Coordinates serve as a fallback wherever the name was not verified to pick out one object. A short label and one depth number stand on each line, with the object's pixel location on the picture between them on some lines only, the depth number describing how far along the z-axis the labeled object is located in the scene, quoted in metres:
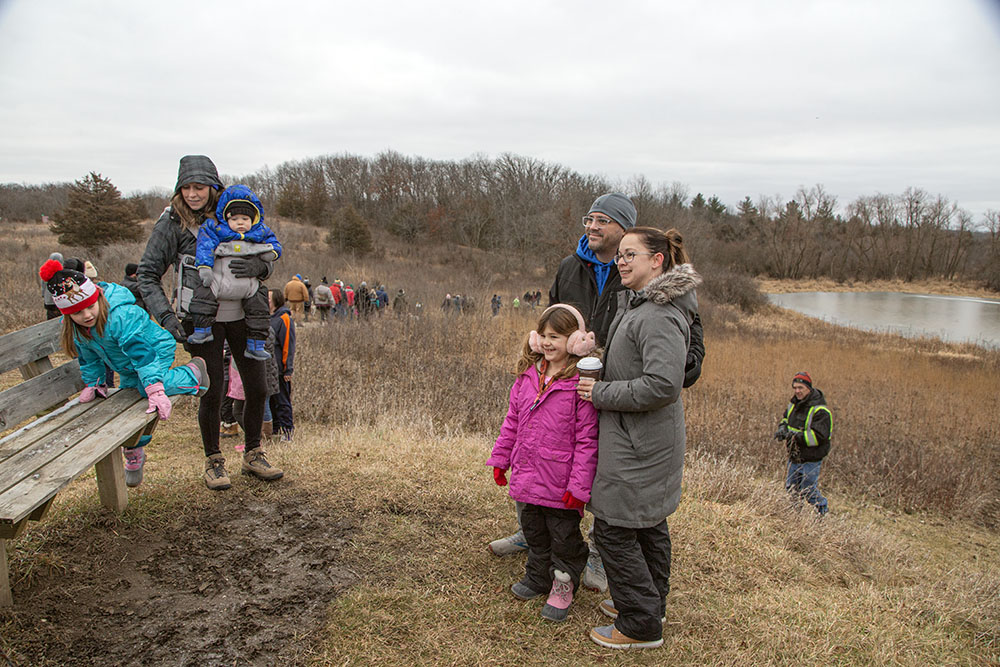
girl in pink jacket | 2.66
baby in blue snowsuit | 3.31
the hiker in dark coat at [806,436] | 6.25
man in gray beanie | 3.02
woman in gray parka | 2.45
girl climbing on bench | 2.86
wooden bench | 2.27
